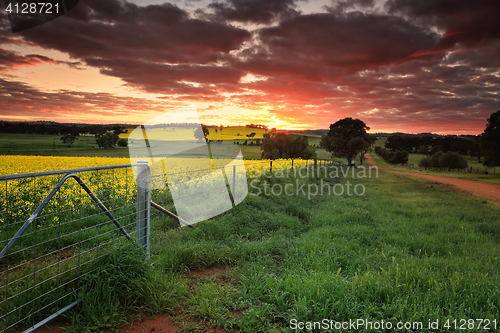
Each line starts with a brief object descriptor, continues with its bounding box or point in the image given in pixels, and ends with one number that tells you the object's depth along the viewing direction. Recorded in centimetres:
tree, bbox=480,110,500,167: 3783
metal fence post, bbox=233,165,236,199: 982
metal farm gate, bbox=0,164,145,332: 303
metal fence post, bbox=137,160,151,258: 424
